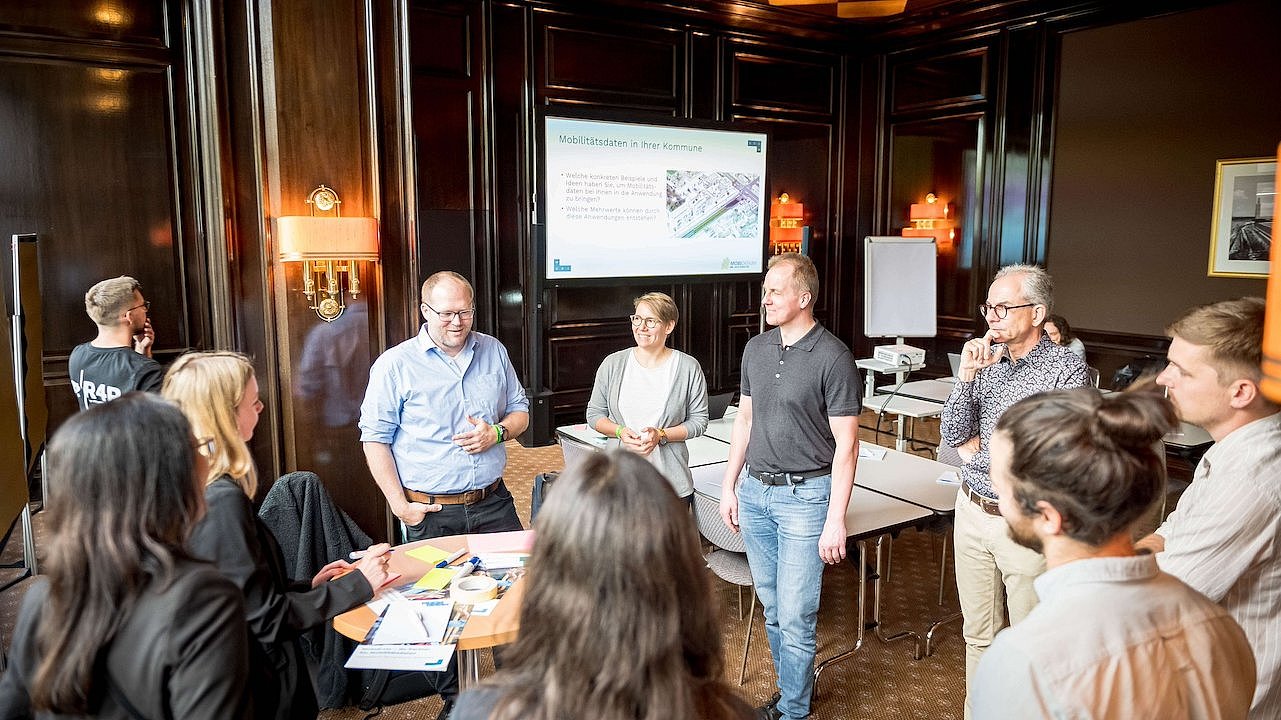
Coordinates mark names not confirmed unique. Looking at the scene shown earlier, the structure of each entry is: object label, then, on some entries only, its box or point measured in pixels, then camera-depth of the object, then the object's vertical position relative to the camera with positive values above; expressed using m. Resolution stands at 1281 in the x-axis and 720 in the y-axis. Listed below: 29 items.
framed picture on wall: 6.39 +0.30
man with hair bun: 1.21 -0.52
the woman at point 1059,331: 5.15 -0.46
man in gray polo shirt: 2.82 -0.68
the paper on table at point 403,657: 1.96 -0.95
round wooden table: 2.09 -0.94
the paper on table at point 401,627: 2.07 -0.94
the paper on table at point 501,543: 2.69 -0.94
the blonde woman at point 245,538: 1.80 -0.61
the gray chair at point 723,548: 3.45 -1.23
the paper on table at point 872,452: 4.29 -1.01
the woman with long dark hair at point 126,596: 1.27 -0.52
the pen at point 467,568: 2.43 -0.92
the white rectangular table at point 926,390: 5.95 -0.97
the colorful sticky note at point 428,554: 2.58 -0.93
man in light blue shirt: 3.06 -0.64
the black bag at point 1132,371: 6.19 -0.88
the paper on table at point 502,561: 2.54 -0.93
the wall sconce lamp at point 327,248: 3.68 +0.04
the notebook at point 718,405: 5.27 -0.94
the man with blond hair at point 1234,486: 1.68 -0.47
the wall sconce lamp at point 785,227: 8.66 +0.32
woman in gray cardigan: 3.53 -0.60
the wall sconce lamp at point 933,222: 8.55 +0.37
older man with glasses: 2.71 -0.52
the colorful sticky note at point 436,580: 2.37 -0.93
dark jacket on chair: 3.00 -0.96
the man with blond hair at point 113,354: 4.00 -0.48
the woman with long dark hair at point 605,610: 1.06 -0.45
